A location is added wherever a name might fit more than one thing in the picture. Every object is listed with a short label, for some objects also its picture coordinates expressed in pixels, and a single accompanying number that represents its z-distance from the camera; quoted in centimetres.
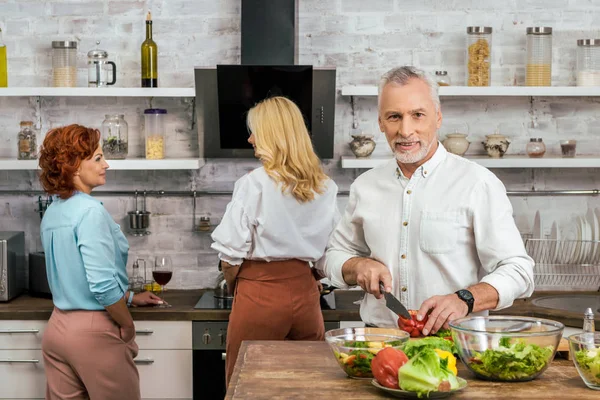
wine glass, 433
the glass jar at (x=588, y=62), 450
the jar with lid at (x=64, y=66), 451
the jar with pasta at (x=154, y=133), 452
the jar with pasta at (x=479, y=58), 445
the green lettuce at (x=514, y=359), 197
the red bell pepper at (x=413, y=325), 232
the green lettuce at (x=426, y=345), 199
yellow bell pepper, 190
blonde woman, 362
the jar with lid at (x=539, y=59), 447
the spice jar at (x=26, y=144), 454
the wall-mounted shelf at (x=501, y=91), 436
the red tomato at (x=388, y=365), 189
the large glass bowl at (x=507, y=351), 197
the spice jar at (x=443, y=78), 443
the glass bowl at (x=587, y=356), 191
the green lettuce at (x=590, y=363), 191
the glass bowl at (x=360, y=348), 202
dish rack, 457
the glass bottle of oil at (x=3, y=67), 452
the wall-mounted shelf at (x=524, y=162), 441
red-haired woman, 347
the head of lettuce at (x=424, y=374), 182
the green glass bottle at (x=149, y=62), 449
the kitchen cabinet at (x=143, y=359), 411
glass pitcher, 448
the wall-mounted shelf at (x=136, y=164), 439
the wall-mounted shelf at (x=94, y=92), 438
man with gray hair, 253
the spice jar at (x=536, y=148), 450
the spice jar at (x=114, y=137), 446
